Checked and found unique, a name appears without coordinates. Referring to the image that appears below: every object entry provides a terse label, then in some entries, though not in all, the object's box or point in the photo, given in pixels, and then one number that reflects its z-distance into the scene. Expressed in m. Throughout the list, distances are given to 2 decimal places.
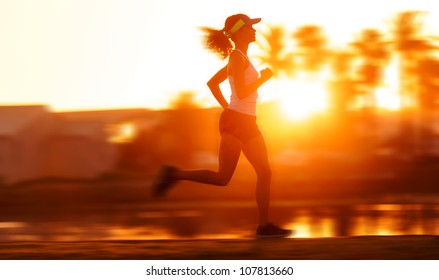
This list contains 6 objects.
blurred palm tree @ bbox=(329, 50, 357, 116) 46.38
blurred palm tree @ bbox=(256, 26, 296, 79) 42.56
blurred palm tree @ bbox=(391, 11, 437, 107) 42.38
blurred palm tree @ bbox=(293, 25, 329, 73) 47.19
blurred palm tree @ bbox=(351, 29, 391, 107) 48.19
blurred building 41.28
